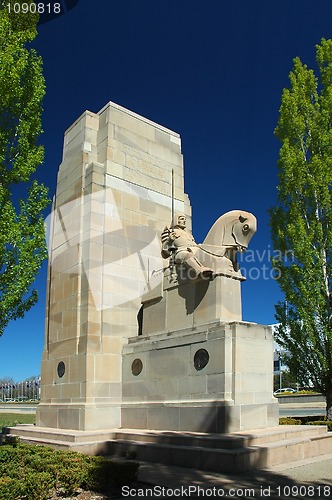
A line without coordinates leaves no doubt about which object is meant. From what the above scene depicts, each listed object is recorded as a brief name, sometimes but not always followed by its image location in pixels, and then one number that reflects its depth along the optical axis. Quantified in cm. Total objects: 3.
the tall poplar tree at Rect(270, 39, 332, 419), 1734
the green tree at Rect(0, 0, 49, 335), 1280
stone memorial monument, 1112
